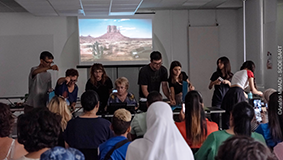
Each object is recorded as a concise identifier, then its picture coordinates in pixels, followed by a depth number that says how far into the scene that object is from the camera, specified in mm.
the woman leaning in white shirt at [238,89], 4500
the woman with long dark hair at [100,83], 4844
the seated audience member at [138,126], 3240
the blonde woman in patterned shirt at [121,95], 4527
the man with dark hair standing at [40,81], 4805
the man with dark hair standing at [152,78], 5088
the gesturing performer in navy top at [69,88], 4836
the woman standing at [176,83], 4910
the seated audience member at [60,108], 3463
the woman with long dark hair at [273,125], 2551
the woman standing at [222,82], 5254
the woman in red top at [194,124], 2889
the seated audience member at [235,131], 2182
